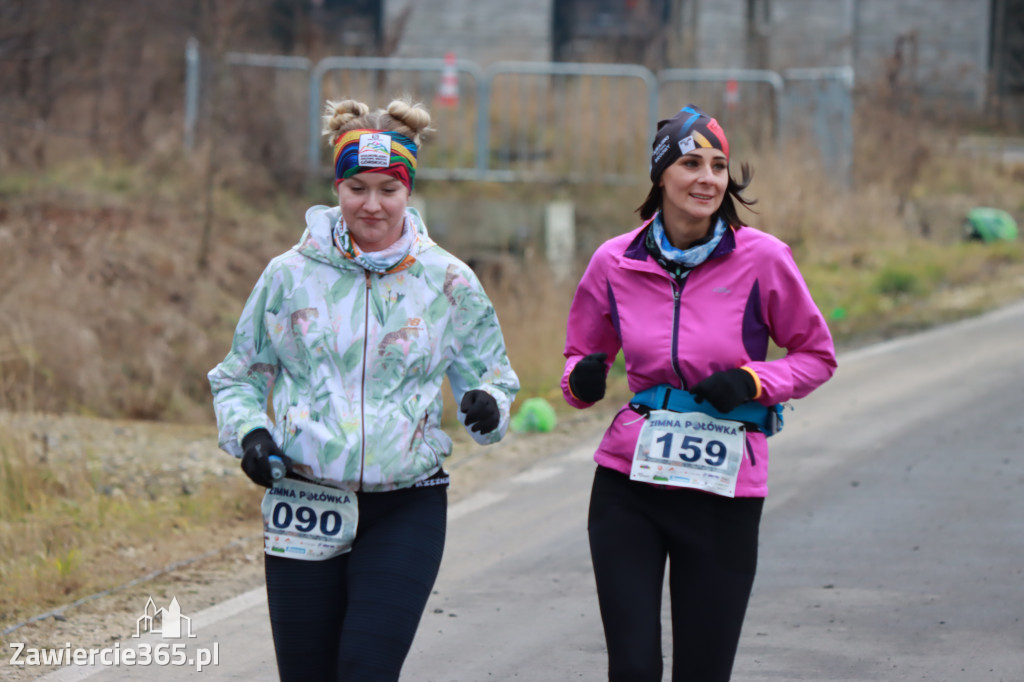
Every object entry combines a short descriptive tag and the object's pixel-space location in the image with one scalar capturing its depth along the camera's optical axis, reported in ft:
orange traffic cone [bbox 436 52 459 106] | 114.83
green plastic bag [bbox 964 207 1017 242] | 113.09
